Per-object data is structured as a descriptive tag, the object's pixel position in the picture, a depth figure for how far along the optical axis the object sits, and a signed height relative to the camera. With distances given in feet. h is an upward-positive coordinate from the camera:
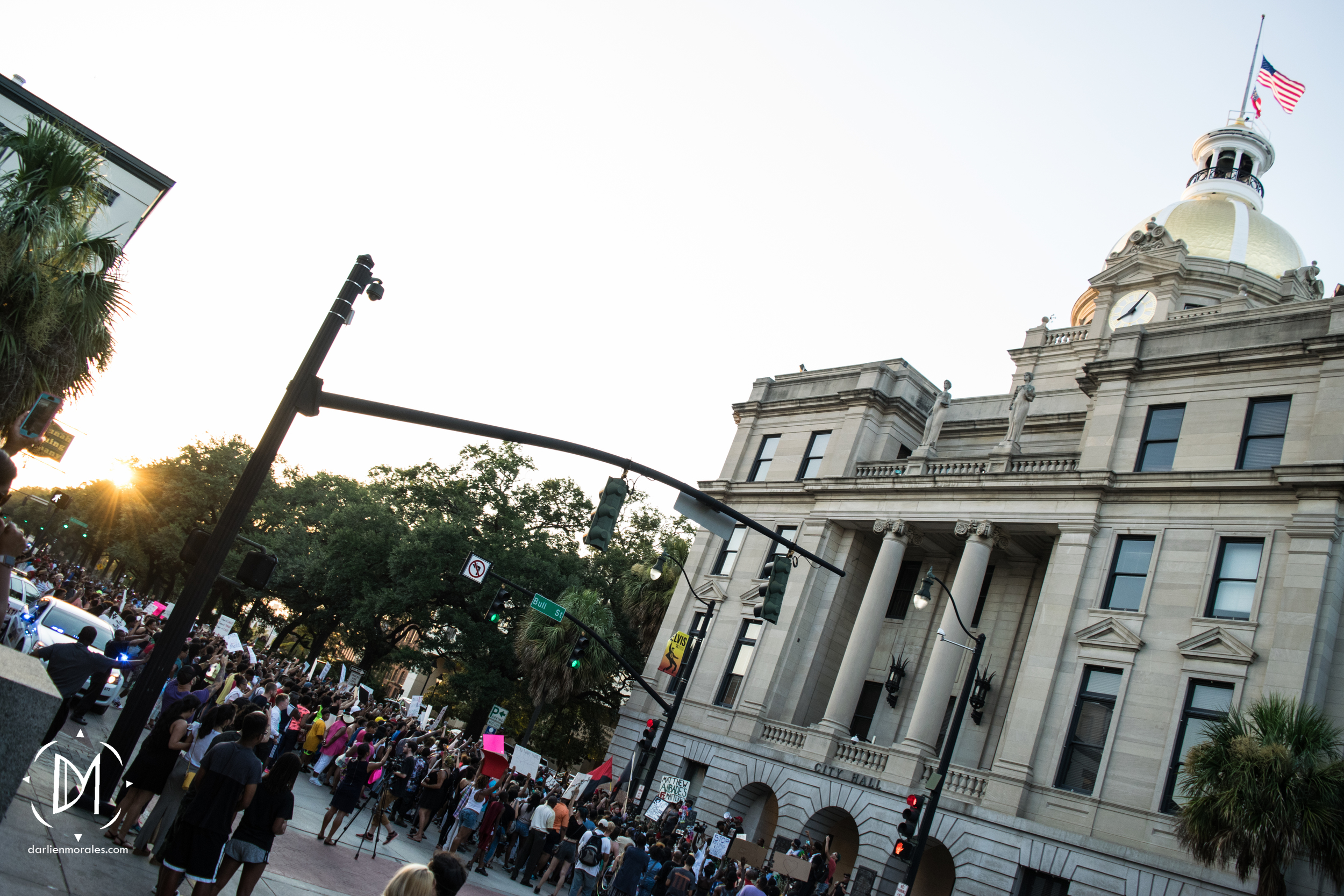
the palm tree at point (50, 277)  58.13 +13.52
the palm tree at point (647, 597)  138.51 +18.12
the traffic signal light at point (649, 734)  90.79 -0.65
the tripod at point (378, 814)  51.38 -10.37
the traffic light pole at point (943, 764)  64.23 +5.16
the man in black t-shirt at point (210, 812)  28.27 -7.41
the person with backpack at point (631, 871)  58.59 -8.96
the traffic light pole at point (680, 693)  82.58 +3.81
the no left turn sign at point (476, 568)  94.32 +8.76
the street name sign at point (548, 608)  84.43 +6.86
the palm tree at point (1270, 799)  56.13 +9.54
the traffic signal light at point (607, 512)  41.78 +8.45
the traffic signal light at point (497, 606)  93.25 +5.96
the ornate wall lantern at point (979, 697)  94.58 +15.03
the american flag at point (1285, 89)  119.24 +106.63
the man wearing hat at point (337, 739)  70.44 -9.53
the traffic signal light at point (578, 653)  92.43 +4.34
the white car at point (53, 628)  56.39 -8.55
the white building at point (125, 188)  149.28 +53.82
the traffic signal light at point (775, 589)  48.83 +9.24
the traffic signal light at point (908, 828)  65.98 -0.11
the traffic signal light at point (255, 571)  37.01 +0.08
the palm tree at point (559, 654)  121.70 +4.59
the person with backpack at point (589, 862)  59.77 -9.68
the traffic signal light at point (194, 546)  35.65 +0.15
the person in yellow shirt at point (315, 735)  69.51 -9.70
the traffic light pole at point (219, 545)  32.55 +0.51
